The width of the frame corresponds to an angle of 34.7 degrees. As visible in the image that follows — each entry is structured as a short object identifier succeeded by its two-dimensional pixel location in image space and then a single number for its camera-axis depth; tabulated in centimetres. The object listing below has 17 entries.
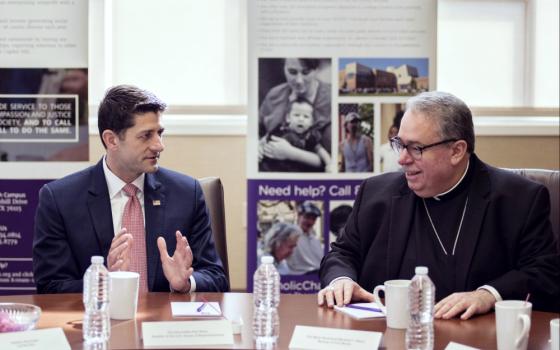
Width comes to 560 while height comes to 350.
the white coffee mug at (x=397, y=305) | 234
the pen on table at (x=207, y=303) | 249
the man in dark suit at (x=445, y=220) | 298
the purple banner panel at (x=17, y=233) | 457
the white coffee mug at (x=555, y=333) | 200
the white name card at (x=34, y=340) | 213
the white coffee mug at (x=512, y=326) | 211
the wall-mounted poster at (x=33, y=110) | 457
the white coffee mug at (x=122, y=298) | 242
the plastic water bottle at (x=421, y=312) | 214
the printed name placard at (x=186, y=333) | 218
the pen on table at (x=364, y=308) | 256
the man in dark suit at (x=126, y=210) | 318
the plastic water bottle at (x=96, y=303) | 219
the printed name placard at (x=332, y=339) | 216
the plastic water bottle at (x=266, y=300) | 226
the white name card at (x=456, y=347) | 211
